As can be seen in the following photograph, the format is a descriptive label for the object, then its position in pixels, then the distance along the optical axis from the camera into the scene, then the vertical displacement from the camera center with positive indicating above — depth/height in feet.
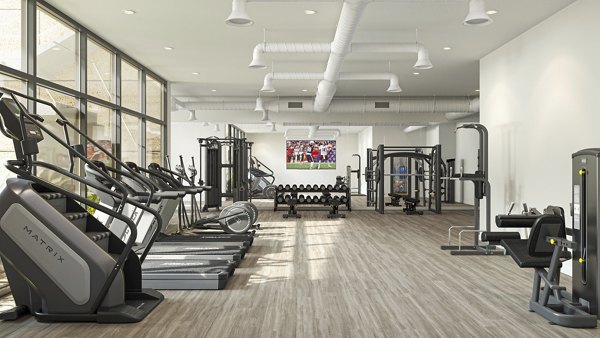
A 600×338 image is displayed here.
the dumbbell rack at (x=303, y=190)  37.03 -1.81
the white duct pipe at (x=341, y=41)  16.40 +4.83
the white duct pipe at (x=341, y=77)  27.04 +4.78
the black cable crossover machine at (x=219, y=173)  38.39 -0.20
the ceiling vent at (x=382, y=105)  38.99 +4.70
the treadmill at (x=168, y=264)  15.09 -2.94
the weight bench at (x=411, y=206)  38.11 -2.67
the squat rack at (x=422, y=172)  38.45 -0.04
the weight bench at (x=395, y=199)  43.08 -2.45
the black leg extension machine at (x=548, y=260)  12.02 -2.10
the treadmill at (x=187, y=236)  20.38 -2.84
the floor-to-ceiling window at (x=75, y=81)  16.14 +3.44
